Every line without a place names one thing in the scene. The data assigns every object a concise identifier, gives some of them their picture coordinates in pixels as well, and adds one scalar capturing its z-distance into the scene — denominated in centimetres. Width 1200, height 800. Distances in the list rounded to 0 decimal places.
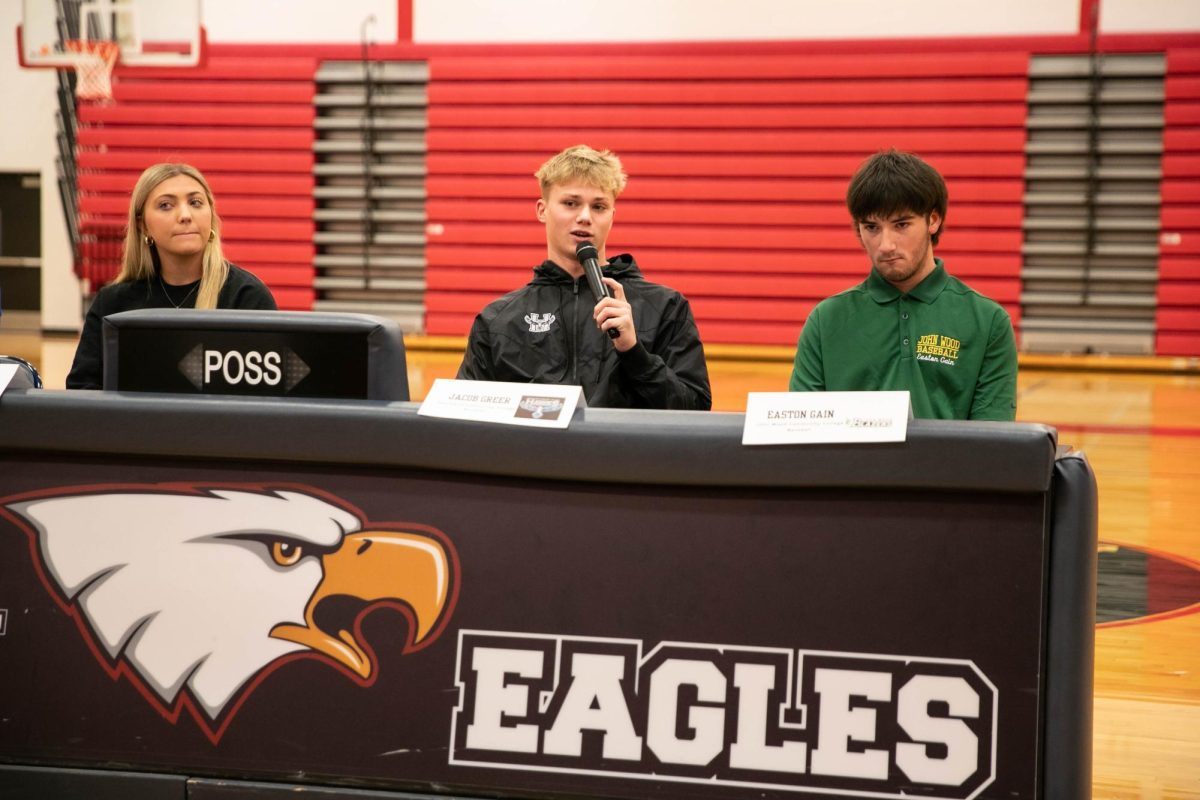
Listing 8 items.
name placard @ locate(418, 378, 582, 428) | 525
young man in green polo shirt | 599
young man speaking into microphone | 624
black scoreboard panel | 537
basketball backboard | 1911
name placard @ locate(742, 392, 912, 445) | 515
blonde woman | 667
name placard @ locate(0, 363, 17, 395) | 539
